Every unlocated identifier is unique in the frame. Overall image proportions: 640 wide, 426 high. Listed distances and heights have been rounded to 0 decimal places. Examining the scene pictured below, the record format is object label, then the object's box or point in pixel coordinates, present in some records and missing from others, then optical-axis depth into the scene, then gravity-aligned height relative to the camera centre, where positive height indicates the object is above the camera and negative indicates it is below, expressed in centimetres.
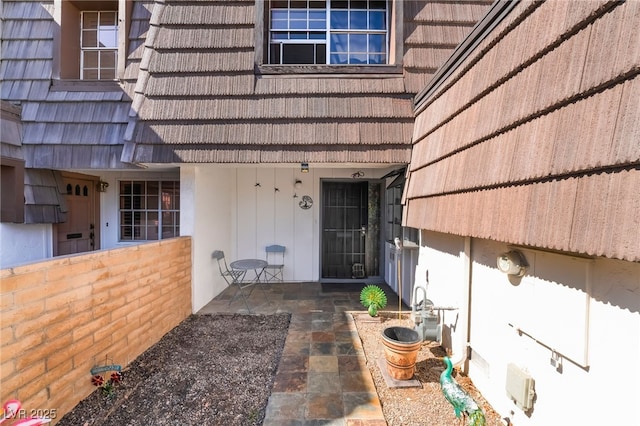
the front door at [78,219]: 490 -33
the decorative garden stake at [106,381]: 242 -158
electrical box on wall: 185 -122
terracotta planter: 250 -136
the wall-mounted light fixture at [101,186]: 551 +30
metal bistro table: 485 -111
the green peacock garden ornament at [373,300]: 400 -135
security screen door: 607 -58
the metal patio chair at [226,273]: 498 -132
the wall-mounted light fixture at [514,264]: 196 -40
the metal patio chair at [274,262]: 591 -124
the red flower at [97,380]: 242 -156
